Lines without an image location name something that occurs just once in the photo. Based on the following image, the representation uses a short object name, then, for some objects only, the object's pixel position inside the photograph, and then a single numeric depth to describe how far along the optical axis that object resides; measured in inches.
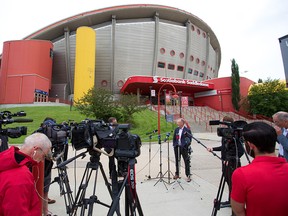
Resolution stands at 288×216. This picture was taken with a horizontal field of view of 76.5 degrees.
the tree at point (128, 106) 732.7
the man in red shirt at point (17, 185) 55.7
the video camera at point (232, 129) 111.3
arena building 1446.9
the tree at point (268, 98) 1123.3
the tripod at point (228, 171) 124.0
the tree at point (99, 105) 689.0
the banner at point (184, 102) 880.3
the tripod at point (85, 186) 98.2
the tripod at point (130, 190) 89.2
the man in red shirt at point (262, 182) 57.3
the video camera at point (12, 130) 107.6
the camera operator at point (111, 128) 99.7
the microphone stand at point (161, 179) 199.4
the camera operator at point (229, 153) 130.5
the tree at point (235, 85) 1323.8
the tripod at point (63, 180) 127.4
